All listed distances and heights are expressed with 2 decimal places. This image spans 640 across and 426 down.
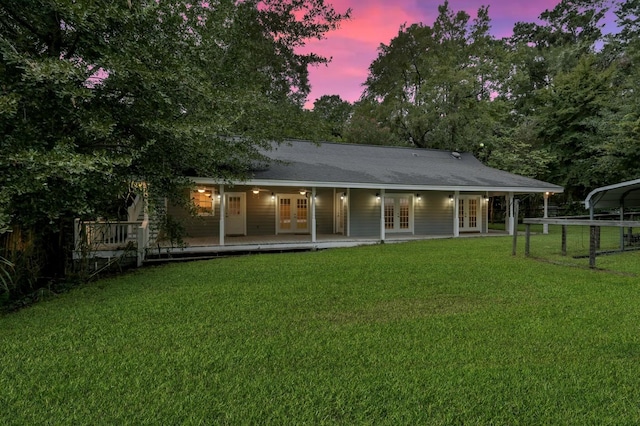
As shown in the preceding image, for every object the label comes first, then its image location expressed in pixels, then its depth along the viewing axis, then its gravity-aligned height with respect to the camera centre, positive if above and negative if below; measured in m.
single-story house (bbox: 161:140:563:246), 12.66 +0.57
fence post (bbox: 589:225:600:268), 7.25 -0.71
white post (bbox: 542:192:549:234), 14.98 +0.08
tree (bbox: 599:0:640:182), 15.61 +5.20
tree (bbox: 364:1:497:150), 23.91 +11.16
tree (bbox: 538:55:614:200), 20.77 +5.62
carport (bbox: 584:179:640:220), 10.18 +0.48
